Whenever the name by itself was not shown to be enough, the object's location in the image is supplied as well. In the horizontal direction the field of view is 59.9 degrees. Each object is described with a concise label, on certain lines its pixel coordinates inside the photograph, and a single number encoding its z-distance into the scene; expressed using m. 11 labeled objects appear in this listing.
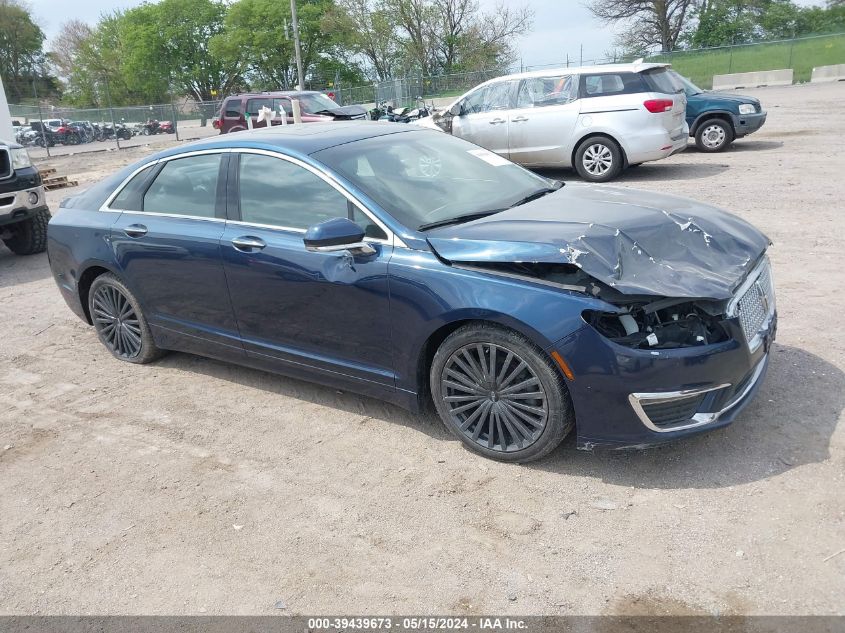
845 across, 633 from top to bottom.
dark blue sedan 3.35
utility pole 41.92
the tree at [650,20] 56.69
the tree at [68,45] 88.38
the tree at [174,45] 78.38
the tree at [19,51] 82.25
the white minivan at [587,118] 11.17
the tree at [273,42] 70.50
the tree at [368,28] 58.34
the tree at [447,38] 56.78
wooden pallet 16.52
